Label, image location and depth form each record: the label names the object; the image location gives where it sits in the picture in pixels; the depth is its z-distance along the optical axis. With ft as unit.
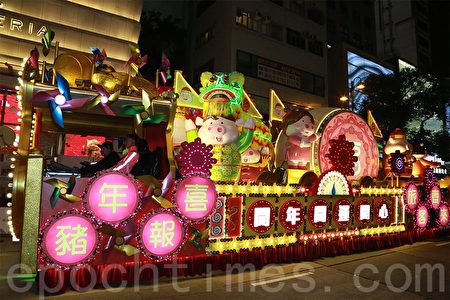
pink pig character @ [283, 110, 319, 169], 27.22
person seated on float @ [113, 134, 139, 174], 18.19
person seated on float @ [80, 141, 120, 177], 18.79
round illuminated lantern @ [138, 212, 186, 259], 17.66
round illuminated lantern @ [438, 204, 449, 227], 36.24
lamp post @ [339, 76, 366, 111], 93.66
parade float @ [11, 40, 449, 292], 15.97
